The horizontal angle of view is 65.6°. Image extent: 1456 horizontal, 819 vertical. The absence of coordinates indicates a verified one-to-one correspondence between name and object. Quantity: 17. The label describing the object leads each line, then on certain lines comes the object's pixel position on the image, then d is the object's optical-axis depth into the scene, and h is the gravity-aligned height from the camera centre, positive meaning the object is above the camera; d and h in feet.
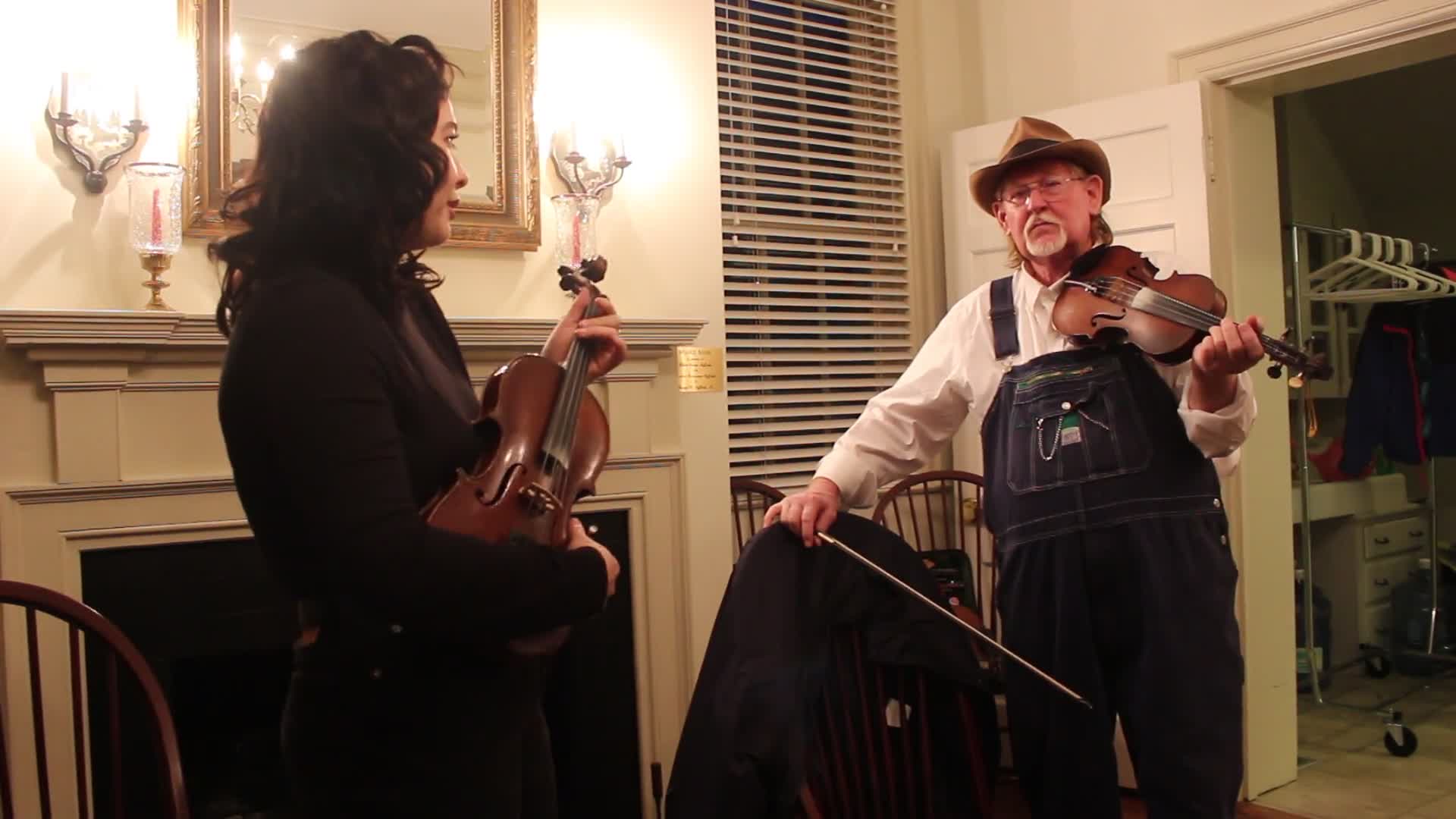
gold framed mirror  7.70 +2.61
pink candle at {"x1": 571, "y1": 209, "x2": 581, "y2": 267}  8.84 +1.52
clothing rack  12.94 -0.77
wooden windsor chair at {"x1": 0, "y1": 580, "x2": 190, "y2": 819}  5.01 -1.14
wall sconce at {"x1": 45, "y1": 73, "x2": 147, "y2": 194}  7.18 +2.05
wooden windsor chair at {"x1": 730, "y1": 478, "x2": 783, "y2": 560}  10.40 -0.72
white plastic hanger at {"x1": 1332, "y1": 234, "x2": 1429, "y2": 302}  12.95 +1.52
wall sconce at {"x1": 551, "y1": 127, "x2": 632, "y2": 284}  8.84 +2.01
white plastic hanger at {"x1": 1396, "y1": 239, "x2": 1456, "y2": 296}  13.02 +1.45
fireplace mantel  6.84 +0.04
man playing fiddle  5.58 -0.66
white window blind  11.52 +2.17
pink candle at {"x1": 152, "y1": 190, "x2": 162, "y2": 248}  7.24 +1.45
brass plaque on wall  9.45 +0.53
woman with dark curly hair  3.20 -0.07
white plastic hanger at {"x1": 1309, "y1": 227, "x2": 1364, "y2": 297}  13.24 +1.77
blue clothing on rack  14.55 +0.31
